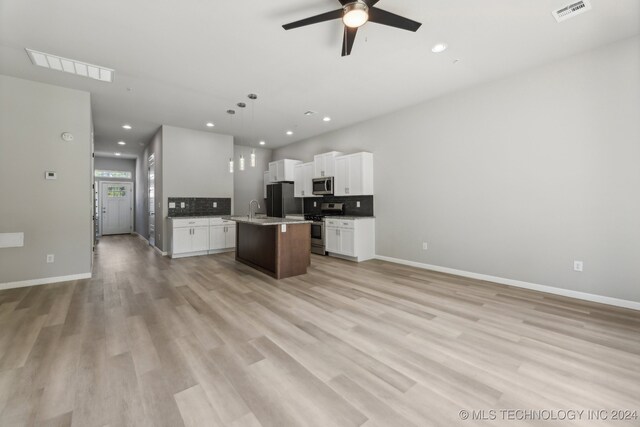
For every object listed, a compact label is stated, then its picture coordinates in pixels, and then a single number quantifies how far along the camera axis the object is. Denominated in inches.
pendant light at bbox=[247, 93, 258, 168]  167.2
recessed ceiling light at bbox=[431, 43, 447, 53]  116.8
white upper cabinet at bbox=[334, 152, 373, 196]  216.4
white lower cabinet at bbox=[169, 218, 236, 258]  221.5
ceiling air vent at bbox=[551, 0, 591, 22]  94.1
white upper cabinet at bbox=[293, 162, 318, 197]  267.9
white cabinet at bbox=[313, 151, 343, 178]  241.7
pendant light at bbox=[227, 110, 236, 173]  187.9
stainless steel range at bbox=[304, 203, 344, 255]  236.4
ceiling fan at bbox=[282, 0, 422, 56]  84.0
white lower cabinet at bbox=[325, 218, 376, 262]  208.4
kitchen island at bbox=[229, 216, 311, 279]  160.9
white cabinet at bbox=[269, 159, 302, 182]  287.7
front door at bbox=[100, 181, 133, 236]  372.2
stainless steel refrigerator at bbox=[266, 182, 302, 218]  281.5
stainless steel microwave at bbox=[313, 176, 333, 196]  244.4
